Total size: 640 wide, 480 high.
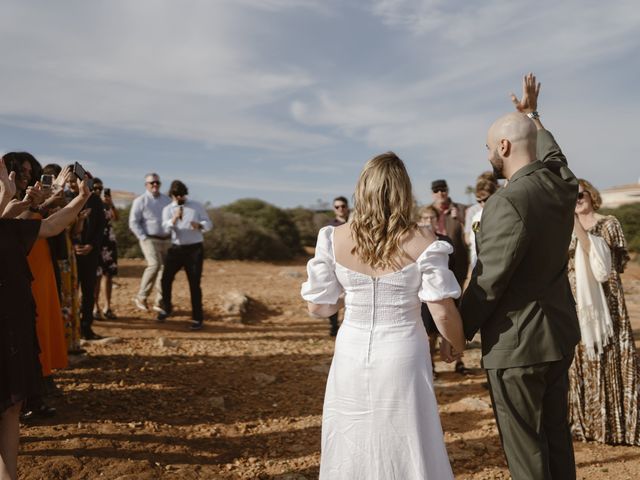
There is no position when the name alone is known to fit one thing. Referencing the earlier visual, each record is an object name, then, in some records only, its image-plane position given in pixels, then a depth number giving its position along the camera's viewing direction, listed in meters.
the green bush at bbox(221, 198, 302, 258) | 25.28
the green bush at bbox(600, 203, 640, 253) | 24.81
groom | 2.37
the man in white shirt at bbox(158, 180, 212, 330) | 8.36
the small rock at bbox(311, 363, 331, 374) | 6.75
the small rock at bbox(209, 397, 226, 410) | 5.23
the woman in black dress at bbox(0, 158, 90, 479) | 2.98
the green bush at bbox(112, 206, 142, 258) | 20.20
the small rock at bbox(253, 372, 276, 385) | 6.17
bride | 2.41
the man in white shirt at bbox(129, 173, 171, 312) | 8.95
